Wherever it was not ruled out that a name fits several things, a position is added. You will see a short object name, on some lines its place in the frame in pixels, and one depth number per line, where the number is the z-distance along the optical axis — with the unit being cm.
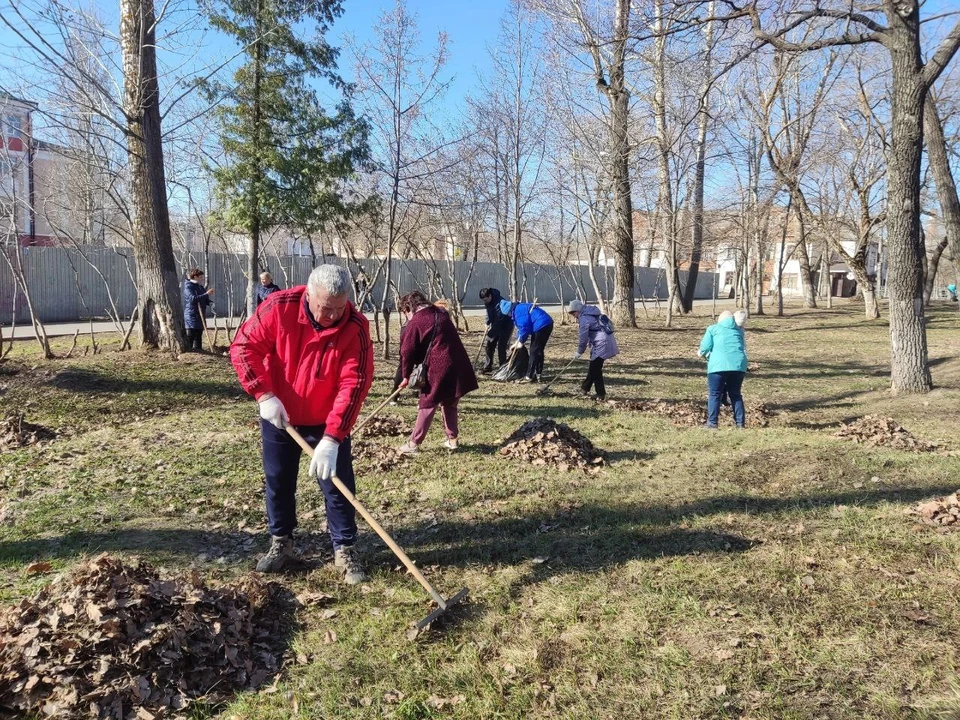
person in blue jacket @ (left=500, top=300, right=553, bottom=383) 1152
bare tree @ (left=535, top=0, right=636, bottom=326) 1672
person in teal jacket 802
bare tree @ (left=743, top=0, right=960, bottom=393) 938
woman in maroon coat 657
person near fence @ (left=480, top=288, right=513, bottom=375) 1171
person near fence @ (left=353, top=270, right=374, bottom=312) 1281
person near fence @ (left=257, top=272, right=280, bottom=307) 1220
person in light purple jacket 982
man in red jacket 384
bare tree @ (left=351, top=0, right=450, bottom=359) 1288
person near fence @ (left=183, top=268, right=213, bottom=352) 1198
